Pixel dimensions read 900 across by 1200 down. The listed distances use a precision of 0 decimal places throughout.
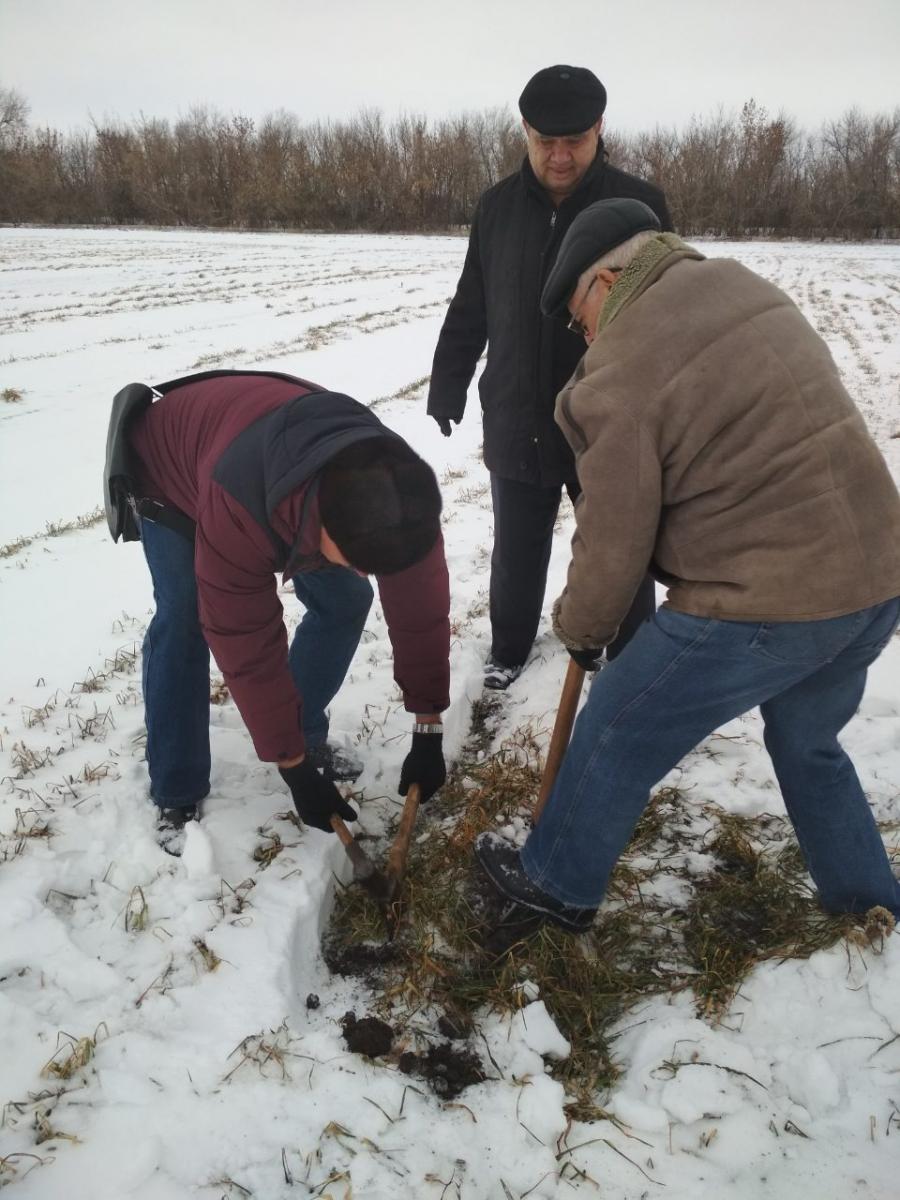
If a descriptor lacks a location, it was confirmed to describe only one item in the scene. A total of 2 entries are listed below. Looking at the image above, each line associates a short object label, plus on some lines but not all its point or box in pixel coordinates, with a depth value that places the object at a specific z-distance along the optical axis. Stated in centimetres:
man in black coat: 264
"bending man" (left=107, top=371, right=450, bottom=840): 174
